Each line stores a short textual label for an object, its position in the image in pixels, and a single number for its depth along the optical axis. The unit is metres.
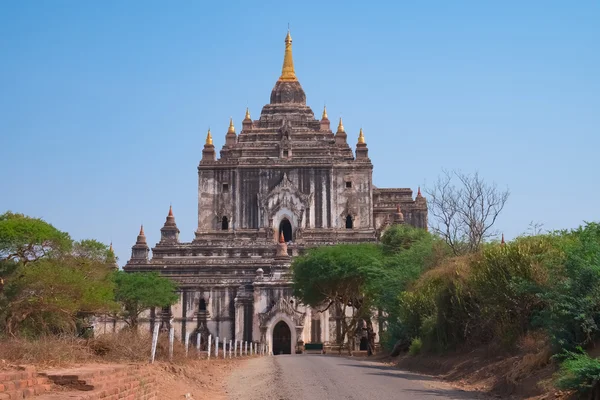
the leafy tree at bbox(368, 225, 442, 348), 33.59
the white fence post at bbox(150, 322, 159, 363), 20.73
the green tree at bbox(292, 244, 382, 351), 43.38
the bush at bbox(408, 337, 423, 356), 29.18
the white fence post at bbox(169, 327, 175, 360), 22.76
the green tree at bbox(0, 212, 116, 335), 30.70
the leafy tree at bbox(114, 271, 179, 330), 49.50
